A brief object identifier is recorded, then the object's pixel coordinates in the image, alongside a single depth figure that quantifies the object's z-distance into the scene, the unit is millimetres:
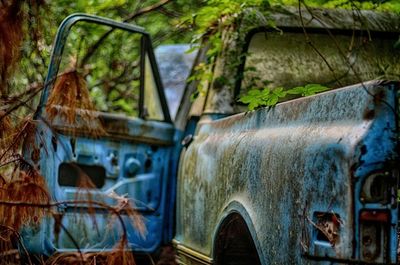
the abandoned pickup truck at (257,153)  2281
